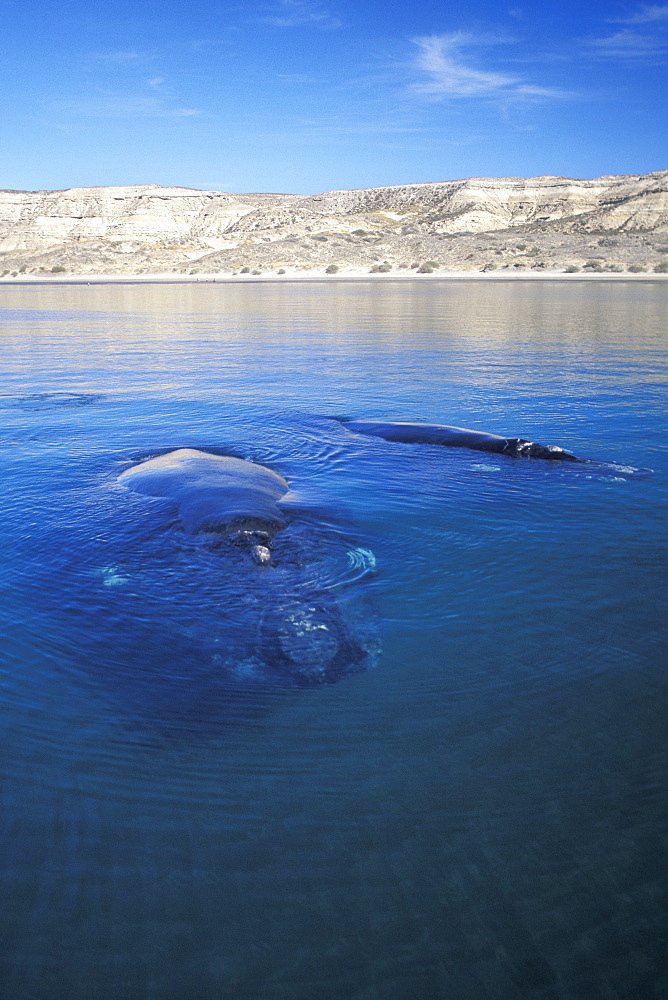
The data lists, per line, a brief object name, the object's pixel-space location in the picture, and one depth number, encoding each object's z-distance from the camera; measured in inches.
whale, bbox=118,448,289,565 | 313.5
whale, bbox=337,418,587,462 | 454.3
